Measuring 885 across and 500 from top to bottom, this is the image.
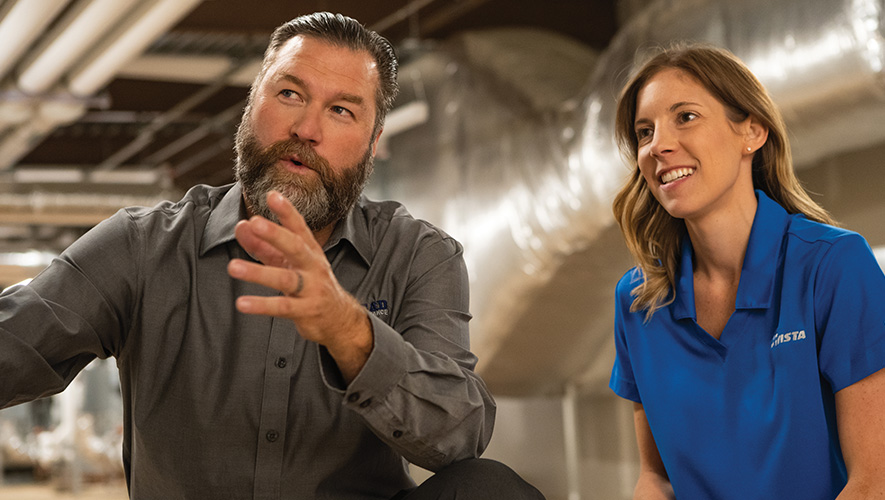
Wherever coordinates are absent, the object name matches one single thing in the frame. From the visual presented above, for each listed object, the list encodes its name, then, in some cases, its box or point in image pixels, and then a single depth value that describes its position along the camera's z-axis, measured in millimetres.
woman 1238
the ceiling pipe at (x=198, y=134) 5829
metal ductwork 2703
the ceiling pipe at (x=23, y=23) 3221
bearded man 1137
